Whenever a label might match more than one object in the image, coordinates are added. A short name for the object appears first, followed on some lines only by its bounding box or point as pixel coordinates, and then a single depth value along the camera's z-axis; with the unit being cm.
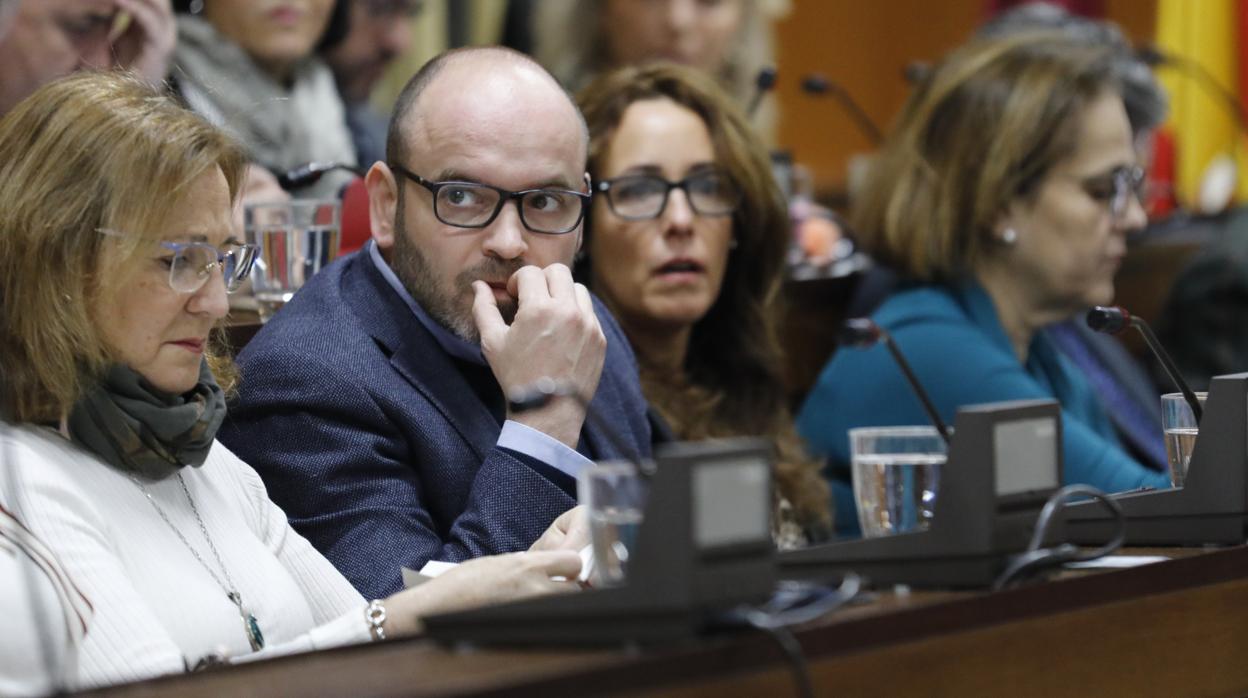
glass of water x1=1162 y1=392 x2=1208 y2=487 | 420
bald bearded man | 431
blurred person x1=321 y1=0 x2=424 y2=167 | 779
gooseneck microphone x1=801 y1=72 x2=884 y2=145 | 723
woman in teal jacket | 661
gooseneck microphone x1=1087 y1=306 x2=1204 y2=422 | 413
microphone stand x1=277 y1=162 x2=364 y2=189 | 545
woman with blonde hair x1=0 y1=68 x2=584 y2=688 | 337
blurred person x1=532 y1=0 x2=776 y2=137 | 852
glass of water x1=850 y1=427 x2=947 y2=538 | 495
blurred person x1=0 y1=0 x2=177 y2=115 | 546
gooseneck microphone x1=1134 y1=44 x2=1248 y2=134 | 844
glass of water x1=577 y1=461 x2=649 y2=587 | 290
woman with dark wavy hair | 606
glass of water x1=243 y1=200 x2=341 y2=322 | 531
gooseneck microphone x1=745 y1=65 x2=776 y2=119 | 706
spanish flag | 1249
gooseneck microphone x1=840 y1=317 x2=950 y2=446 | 457
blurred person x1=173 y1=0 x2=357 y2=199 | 676
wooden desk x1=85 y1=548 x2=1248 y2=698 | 268
